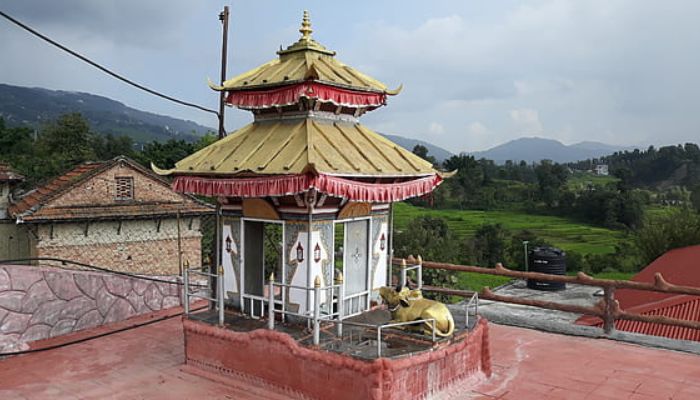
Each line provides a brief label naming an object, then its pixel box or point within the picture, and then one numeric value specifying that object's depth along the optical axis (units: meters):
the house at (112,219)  13.74
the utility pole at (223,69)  10.00
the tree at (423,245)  18.80
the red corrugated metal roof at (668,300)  9.86
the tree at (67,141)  35.38
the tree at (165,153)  33.19
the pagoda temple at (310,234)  6.13
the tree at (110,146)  43.27
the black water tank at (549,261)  18.22
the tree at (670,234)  18.77
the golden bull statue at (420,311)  6.42
